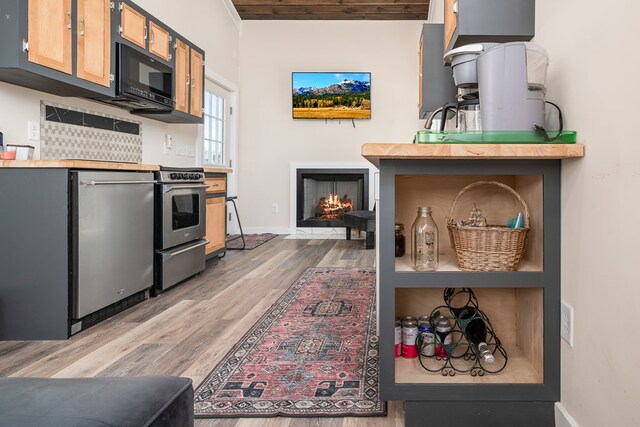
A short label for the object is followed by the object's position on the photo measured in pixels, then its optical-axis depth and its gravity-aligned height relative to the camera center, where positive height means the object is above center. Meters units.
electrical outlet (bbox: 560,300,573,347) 1.42 -0.34
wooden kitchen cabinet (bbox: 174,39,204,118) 4.12 +1.17
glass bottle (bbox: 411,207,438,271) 1.55 -0.12
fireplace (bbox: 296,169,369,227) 6.79 +0.20
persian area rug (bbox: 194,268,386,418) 1.65 -0.66
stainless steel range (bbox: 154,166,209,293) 3.20 -0.13
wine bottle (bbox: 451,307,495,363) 1.73 -0.43
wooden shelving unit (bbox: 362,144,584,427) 1.42 -0.24
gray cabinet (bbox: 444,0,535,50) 1.88 +0.78
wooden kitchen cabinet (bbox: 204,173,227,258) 4.28 -0.05
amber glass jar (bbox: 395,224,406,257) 1.79 -0.12
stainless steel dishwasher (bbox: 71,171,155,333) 2.36 -0.18
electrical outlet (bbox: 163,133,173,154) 4.59 +0.64
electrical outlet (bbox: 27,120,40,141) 2.79 +0.45
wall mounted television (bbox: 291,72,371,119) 6.71 +1.62
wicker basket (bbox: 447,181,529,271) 1.48 -0.11
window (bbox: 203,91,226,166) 5.79 +1.00
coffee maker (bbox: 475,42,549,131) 1.49 +0.39
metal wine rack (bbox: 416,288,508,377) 1.62 -0.50
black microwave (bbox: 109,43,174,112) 3.17 +0.91
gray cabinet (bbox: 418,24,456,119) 4.04 +1.17
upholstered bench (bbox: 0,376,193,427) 0.67 -0.30
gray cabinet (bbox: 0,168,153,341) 2.28 -0.22
